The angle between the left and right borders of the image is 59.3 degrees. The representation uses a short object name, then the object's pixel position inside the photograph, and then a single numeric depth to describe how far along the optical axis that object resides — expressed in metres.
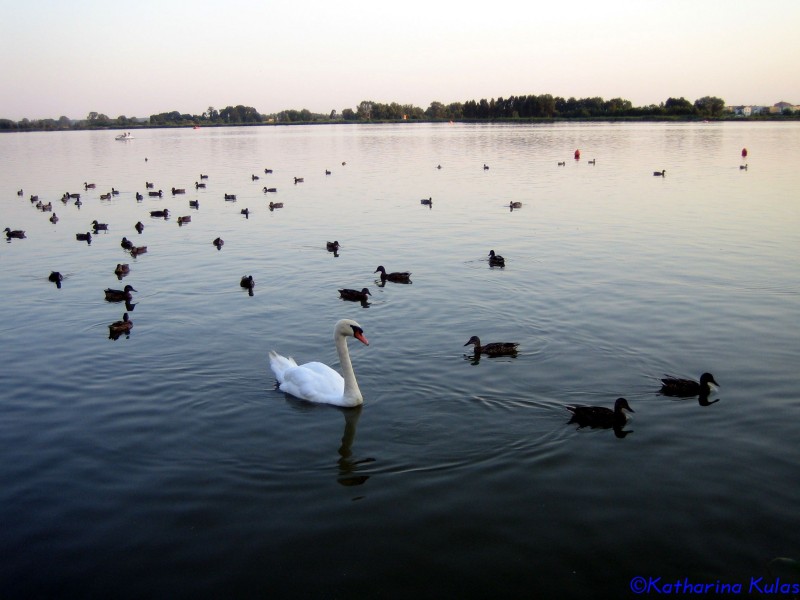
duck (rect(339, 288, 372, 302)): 18.20
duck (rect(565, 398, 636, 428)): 10.52
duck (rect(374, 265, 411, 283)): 20.09
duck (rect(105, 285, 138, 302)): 18.91
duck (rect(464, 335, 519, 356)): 13.57
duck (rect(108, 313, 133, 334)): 15.76
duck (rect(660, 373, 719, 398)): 11.57
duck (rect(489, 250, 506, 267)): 21.59
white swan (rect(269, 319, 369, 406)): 11.74
